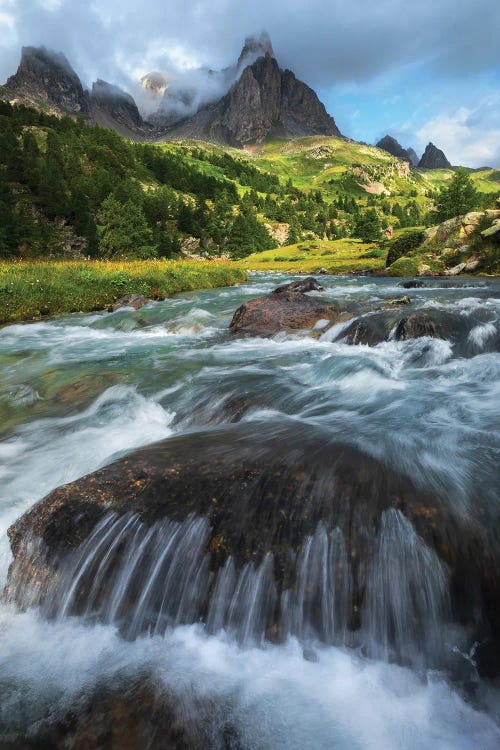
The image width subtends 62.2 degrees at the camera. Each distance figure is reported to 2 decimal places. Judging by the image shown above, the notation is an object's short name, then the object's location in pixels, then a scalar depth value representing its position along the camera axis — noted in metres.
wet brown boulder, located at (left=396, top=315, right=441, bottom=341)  11.91
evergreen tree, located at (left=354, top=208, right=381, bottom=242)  97.10
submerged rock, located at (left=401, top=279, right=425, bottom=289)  27.02
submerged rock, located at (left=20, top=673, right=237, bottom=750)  2.52
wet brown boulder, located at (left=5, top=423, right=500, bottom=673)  3.45
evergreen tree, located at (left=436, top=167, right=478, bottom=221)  70.81
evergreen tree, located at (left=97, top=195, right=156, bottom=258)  57.44
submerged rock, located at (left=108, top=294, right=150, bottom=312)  23.36
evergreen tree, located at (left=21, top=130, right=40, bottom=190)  77.44
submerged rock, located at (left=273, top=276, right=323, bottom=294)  23.91
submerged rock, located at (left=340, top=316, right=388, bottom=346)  12.57
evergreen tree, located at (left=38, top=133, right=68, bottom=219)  72.50
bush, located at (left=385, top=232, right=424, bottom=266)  41.12
